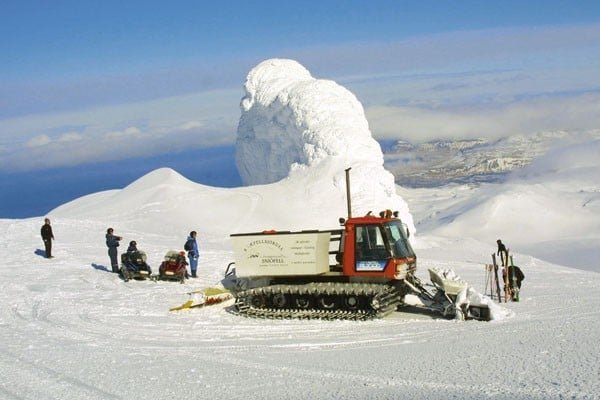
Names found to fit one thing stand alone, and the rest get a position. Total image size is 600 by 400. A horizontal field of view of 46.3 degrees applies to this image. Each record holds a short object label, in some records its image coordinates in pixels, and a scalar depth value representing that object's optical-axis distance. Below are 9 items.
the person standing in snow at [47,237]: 19.48
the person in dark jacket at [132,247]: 17.00
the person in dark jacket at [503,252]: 13.57
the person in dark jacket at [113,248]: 17.69
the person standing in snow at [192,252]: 17.19
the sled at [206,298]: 13.02
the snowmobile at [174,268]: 16.62
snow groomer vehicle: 11.78
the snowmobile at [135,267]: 16.86
